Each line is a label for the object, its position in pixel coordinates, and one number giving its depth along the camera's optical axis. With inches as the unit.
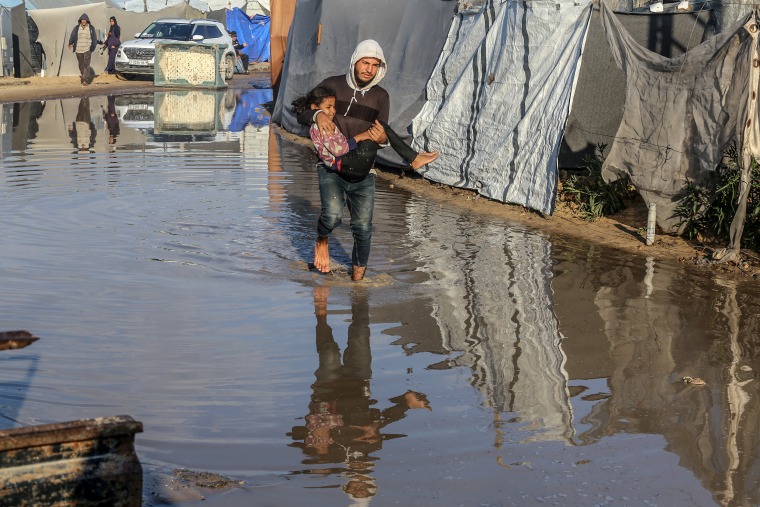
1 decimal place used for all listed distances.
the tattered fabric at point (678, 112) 347.9
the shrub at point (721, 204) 362.3
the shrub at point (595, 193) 427.8
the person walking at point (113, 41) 1384.1
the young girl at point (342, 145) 292.2
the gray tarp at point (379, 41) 555.2
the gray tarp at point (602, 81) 442.3
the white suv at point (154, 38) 1277.1
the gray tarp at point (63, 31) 1417.3
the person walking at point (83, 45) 1277.1
